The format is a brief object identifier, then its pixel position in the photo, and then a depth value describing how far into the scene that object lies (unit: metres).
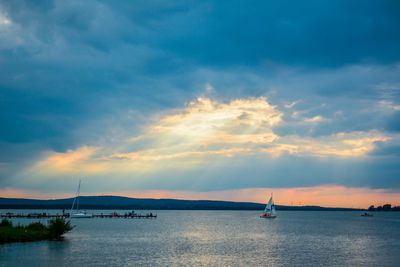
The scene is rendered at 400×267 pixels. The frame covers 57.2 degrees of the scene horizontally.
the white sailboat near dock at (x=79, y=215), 173.62
